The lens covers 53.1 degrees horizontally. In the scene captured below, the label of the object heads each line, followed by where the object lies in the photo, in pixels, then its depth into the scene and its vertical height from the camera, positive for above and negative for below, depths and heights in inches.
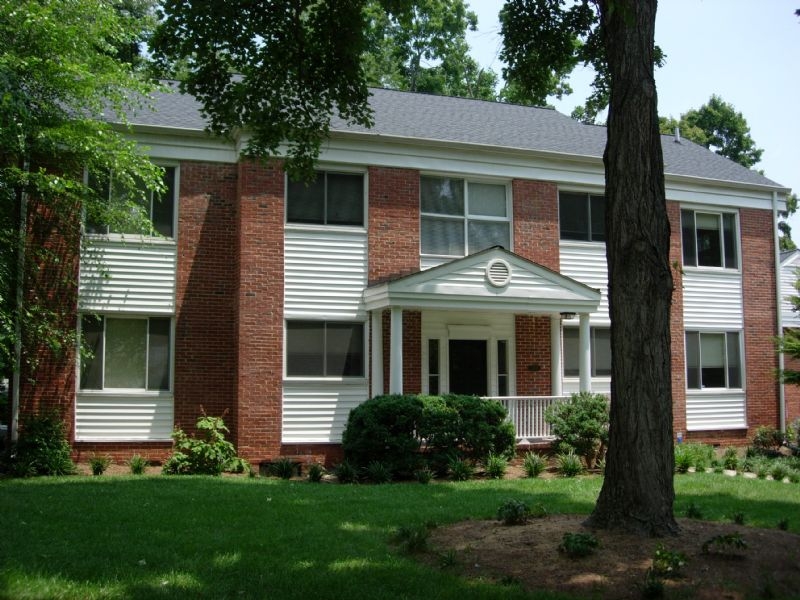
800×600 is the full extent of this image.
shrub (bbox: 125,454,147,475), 560.7 -68.0
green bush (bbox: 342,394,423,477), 539.2 -45.3
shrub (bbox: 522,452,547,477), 553.6 -67.5
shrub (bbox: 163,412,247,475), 566.6 -62.3
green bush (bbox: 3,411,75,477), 552.7 -57.6
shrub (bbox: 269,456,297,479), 553.3 -69.4
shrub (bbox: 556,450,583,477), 558.6 -68.2
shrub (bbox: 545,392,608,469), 588.7 -42.5
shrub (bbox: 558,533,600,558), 271.3 -60.2
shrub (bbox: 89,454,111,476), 552.1 -67.0
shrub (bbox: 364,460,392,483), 524.1 -68.8
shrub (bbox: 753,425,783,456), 733.9 -65.2
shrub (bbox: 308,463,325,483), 525.7 -69.2
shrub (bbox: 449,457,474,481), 535.8 -68.7
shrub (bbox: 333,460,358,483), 525.7 -69.0
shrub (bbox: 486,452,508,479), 542.9 -67.3
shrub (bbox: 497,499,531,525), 331.3 -60.1
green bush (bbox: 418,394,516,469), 555.5 -42.5
